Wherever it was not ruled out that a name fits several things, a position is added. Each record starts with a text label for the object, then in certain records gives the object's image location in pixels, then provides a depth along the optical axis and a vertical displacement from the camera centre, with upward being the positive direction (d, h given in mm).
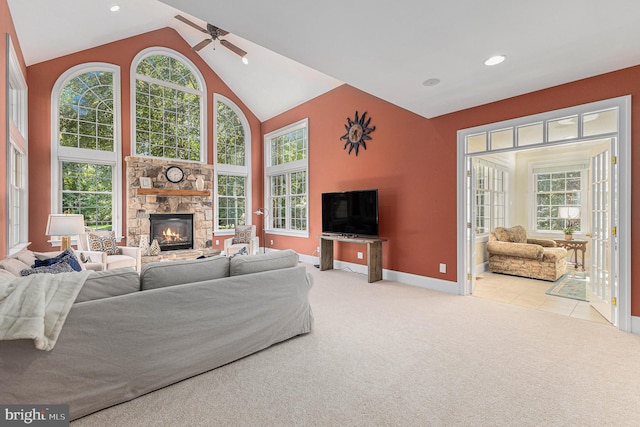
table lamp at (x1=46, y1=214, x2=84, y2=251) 3918 -194
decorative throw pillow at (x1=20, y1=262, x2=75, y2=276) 2212 -456
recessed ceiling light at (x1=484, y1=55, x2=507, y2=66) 2721 +1379
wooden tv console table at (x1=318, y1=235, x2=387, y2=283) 4789 -720
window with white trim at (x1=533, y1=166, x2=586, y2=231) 6355 +270
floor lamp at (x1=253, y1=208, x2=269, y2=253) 7859 -108
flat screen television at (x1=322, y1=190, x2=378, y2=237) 4883 -59
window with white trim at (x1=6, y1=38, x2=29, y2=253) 3761 +701
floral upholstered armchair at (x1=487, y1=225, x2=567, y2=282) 5035 -813
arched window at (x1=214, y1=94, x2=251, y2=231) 7566 +1157
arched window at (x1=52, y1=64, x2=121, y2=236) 5523 +1238
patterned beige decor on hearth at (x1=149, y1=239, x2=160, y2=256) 6082 -788
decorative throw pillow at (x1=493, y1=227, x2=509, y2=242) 5859 -486
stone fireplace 6059 +281
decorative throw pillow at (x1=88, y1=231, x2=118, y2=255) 4981 -547
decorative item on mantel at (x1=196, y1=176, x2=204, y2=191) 6840 +617
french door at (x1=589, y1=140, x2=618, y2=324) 3113 -343
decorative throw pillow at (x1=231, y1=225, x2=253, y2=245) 6969 -581
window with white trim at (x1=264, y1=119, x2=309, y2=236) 6816 +767
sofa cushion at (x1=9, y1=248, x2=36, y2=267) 2582 -411
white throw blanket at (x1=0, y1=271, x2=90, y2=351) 1505 -508
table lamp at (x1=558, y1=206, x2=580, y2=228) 6223 -87
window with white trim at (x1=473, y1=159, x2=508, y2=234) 5672 +264
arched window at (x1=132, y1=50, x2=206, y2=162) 6383 +2302
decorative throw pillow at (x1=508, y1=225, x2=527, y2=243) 5844 -504
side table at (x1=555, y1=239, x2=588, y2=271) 5785 -716
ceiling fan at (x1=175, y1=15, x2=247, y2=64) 4906 +2879
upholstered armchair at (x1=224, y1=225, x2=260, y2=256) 6938 -673
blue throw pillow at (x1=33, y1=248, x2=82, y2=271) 2557 -447
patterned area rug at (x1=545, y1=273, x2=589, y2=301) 4174 -1194
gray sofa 1643 -793
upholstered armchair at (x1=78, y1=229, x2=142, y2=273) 4625 -671
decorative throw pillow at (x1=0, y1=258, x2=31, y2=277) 2166 -414
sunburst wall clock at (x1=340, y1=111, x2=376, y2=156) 5285 +1398
